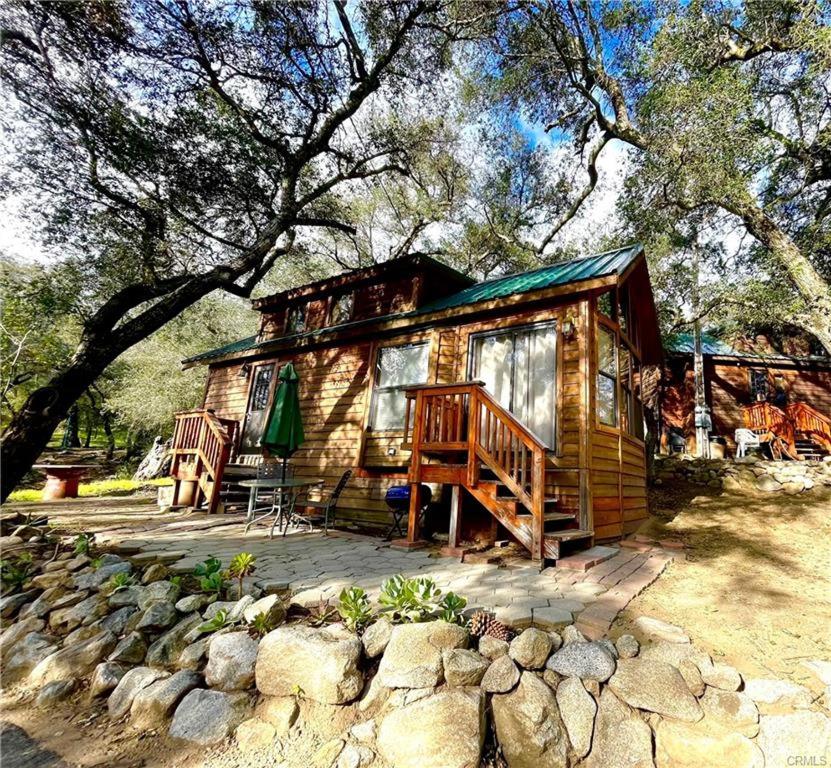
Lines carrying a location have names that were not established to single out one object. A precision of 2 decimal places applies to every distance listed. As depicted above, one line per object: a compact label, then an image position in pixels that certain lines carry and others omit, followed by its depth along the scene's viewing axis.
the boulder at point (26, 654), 3.23
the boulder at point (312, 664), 2.42
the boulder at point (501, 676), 2.30
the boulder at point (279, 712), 2.32
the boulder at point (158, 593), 3.58
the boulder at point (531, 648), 2.42
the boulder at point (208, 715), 2.34
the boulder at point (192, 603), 3.45
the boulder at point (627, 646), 2.49
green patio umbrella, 6.34
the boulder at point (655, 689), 2.14
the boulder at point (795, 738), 1.91
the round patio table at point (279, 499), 5.70
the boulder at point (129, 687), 2.66
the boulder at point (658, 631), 2.69
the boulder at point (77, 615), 3.65
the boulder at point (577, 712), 2.06
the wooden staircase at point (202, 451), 7.81
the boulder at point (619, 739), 1.98
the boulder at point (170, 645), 3.01
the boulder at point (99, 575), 4.10
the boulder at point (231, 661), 2.64
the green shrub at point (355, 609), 2.84
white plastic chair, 11.59
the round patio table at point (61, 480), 10.37
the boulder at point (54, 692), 2.83
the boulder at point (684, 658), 2.30
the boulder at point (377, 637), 2.60
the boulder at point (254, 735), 2.24
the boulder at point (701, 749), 1.92
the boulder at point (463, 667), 2.34
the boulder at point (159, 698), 2.53
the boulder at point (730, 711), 2.05
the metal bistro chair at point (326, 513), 6.09
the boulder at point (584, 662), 2.34
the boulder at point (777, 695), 2.12
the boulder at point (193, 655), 2.89
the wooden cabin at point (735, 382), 14.88
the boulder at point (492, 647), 2.50
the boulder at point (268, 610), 3.03
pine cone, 2.63
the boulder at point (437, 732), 2.01
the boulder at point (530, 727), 2.02
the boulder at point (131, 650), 3.08
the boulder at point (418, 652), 2.36
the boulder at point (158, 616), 3.33
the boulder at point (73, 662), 3.07
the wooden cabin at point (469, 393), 5.07
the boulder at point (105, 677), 2.85
